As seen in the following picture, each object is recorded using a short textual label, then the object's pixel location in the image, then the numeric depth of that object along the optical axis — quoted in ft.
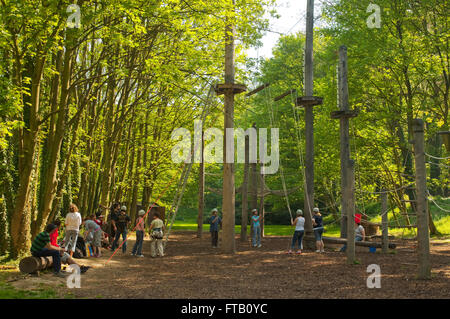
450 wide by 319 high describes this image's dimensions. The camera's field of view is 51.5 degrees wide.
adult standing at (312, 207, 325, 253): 54.90
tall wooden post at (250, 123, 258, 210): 75.57
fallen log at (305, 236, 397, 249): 52.04
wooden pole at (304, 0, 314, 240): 59.88
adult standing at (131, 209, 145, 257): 51.68
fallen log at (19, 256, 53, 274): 33.09
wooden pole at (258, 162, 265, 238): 73.47
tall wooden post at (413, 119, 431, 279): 31.58
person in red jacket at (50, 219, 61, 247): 36.87
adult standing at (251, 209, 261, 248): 63.36
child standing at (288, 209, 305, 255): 53.93
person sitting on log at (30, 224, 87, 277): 34.19
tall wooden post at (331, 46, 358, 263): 41.83
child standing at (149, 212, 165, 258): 51.80
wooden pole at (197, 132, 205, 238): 85.81
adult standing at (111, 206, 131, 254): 54.18
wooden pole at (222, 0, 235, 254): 54.75
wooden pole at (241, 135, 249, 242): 71.89
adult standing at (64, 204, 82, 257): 42.63
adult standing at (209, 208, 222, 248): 64.13
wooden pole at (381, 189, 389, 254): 47.52
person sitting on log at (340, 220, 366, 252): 55.85
